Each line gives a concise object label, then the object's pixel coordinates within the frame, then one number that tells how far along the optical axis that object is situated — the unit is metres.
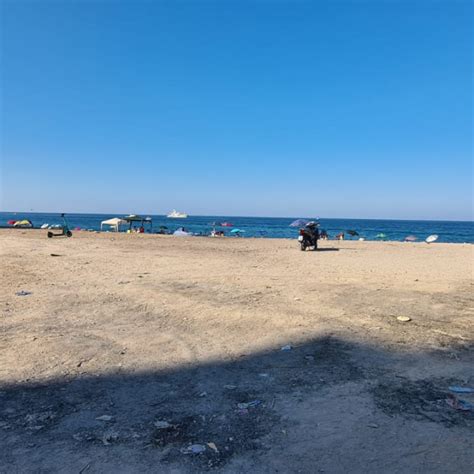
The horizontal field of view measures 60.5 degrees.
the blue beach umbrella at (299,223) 33.96
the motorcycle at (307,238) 21.77
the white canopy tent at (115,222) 47.84
